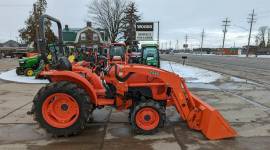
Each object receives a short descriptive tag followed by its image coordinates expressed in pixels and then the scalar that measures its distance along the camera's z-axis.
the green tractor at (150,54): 12.65
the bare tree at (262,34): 55.63
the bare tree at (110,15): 34.63
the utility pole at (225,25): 51.92
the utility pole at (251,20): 43.16
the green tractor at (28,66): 10.09
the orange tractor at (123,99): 3.39
